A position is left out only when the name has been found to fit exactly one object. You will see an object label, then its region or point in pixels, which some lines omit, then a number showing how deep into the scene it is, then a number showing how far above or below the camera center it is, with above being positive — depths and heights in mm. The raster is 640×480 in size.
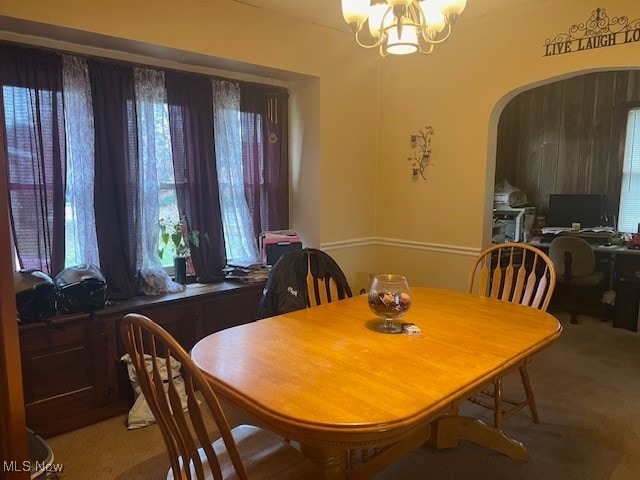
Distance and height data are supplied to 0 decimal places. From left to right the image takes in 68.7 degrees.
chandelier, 1896 +716
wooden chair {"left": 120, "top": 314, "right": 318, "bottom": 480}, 1124 -655
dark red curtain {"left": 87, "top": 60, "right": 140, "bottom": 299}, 2887 +94
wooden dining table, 1220 -574
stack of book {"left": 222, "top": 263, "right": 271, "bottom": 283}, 3418 -627
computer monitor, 5055 -229
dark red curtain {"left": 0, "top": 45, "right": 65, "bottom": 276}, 2598 +195
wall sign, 2795 +959
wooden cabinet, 2449 -950
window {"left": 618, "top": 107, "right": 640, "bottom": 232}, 5004 +104
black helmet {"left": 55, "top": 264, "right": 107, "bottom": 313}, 2559 -564
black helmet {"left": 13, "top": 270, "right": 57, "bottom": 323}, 2406 -565
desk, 4348 -884
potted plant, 3252 -376
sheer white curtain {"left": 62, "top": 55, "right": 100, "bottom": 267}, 2779 +139
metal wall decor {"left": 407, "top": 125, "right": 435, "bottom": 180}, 3794 +307
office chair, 4410 -711
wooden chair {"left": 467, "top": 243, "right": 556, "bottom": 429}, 2326 -544
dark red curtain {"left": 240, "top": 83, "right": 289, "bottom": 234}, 3652 +273
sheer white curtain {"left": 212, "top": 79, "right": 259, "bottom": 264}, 3472 +94
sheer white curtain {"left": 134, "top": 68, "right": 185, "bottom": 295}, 3057 +121
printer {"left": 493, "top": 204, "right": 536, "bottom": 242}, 5262 -348
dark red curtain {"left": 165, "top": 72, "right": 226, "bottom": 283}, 3250 +174
